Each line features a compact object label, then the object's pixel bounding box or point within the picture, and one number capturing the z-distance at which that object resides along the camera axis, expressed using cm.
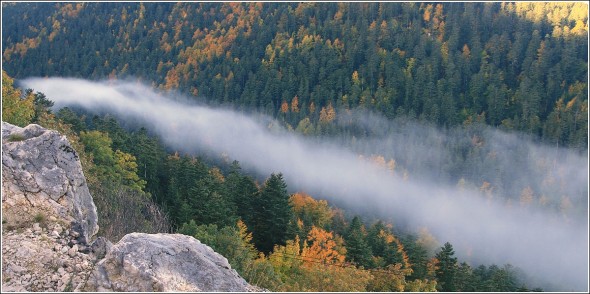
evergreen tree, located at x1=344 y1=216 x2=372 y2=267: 4791
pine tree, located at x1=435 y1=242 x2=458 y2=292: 5350
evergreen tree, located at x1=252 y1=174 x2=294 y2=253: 4731
